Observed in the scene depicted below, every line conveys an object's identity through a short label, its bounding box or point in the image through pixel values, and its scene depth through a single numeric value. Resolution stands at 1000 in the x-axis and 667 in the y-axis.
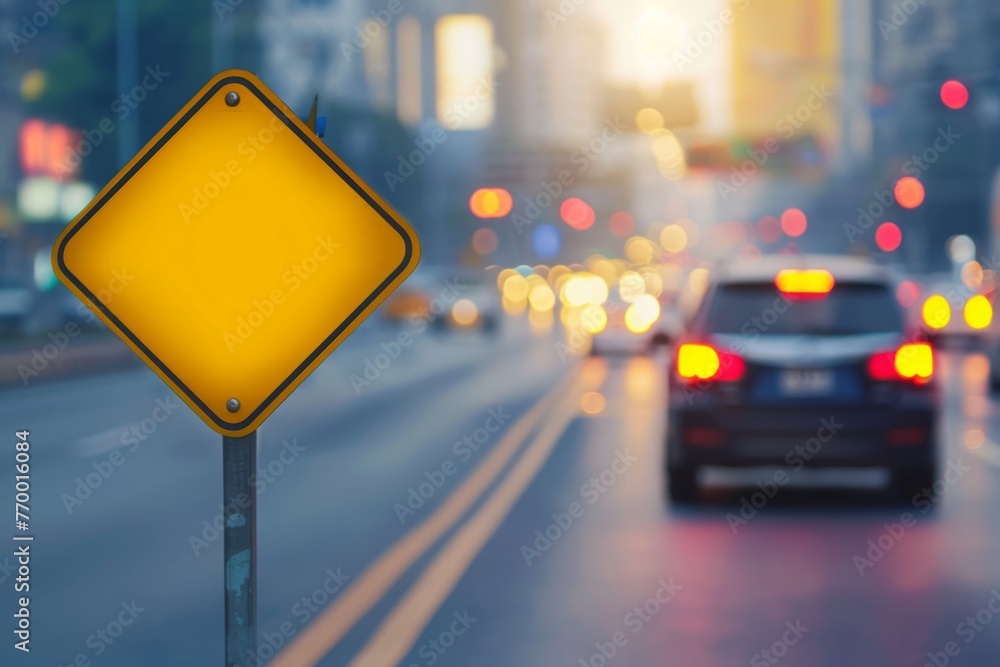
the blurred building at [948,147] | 86.06
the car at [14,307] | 50.34
